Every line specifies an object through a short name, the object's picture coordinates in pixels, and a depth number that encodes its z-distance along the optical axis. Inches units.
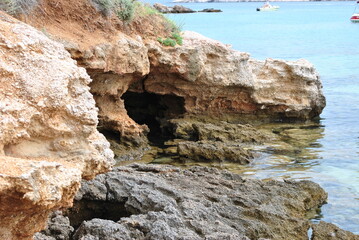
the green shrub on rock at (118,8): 577.6
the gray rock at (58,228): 281.4
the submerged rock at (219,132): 631.2
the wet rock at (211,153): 566.3
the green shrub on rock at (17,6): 433.1
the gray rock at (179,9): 3330.7
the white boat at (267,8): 4418.6
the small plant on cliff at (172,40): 643.5
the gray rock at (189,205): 277.3
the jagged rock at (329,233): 361.1
